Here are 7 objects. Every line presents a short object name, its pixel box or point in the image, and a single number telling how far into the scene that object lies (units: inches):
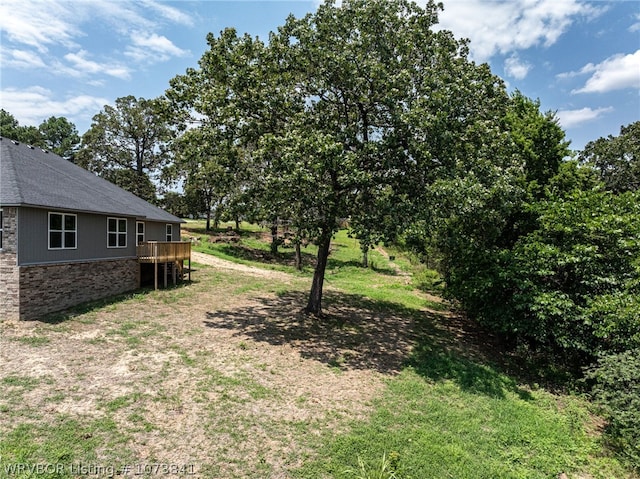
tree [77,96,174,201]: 1320.1
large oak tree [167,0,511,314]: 374.3
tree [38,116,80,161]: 2017.7
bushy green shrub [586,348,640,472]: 248.4
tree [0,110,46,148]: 1669.5
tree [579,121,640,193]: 1365.7
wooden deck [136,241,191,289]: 629.0
